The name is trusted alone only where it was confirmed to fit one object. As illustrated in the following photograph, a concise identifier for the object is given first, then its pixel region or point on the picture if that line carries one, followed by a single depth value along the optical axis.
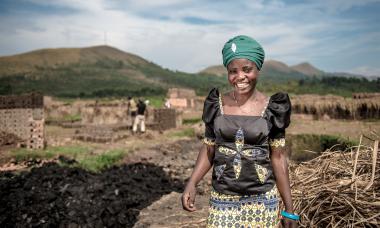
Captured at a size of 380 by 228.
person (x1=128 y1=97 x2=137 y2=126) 16.05
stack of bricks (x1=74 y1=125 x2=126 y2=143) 12.88
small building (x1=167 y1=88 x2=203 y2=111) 32.91
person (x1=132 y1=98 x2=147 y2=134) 14.53
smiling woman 2.11
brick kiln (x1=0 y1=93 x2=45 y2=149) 10.96
